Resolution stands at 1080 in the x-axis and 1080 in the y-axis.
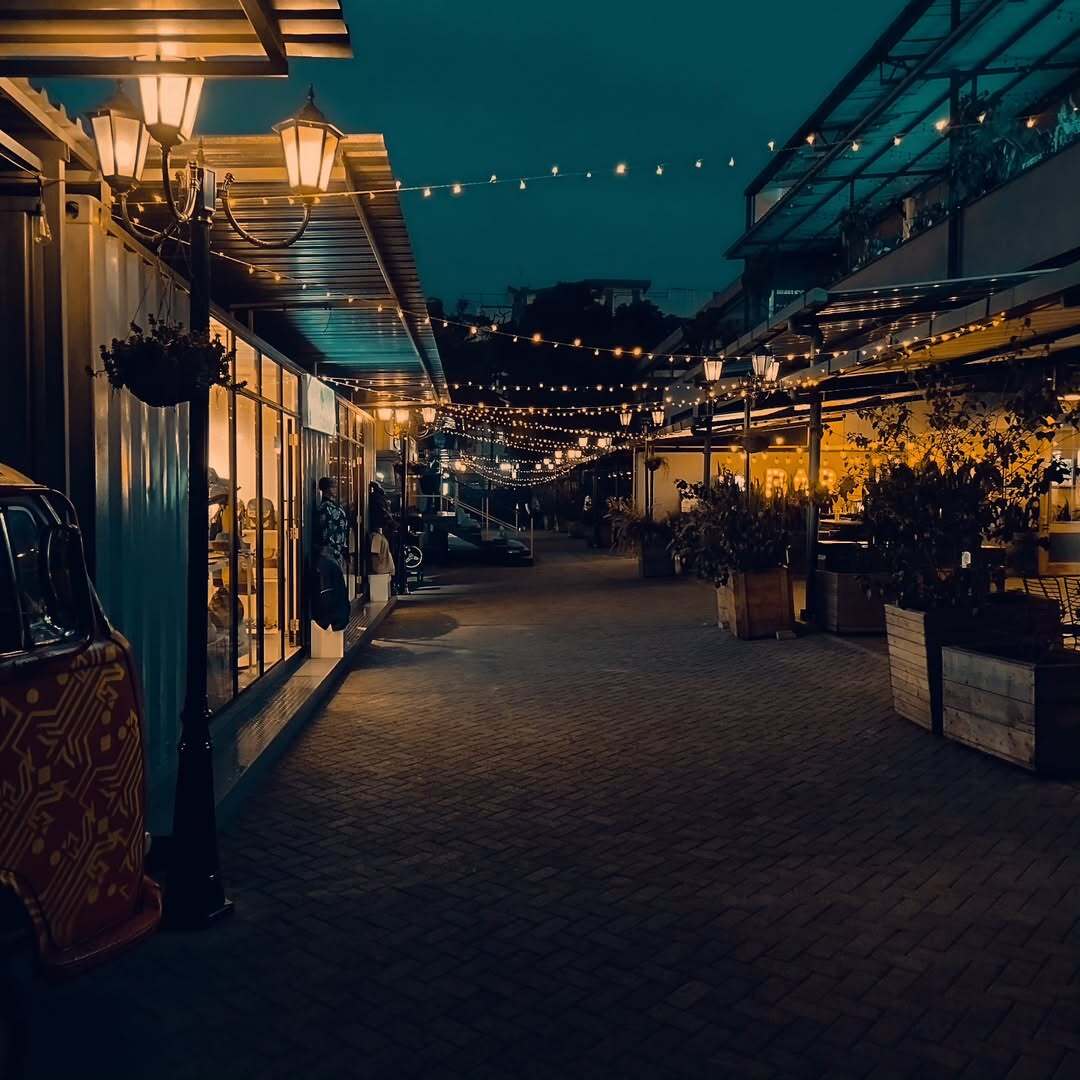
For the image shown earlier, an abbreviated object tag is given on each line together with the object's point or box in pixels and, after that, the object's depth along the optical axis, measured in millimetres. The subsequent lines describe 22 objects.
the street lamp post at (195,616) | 4711
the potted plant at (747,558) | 13195
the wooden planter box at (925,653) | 8125
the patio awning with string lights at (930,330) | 8641
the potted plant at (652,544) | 22547
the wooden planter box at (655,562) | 22531
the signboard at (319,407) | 12158
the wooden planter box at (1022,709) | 6812
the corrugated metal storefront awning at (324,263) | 6641
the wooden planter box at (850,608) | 13188
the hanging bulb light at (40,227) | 5328
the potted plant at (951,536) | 8125
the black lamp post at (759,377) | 15219
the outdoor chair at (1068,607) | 9394
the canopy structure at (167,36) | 4219
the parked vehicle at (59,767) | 3275
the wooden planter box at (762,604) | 13234
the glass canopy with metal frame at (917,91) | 14430
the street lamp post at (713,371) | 17531
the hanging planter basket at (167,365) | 4898
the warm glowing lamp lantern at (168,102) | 4711
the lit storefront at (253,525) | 8931
